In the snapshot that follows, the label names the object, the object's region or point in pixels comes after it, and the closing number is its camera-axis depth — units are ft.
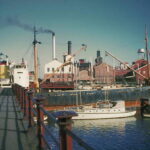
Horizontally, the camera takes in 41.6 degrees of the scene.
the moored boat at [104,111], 125.73
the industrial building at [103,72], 287.28
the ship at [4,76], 200.13
